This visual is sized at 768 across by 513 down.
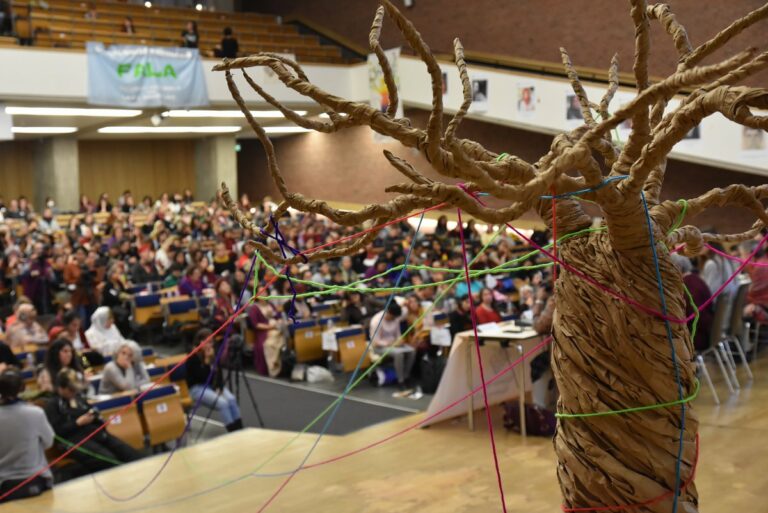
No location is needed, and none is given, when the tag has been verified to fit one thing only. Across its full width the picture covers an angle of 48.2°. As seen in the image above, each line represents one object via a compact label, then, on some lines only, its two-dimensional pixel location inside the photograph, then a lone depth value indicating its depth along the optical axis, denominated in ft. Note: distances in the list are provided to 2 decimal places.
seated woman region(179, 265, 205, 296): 36.76
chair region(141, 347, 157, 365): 27.07
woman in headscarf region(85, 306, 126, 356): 28.73
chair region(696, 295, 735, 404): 23.24
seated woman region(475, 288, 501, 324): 28.22
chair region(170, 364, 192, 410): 24.72
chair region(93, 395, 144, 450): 21.21
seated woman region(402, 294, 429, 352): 30.27
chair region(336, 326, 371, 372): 30.91
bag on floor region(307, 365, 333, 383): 30.94
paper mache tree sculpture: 6.64
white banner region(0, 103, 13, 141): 49.59
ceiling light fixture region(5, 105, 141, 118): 54.65
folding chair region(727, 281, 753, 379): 25.07
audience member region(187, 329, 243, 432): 23.84
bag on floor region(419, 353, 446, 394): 28.35
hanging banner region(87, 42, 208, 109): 51.55
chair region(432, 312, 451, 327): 31.94
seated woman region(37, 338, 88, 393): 21.07
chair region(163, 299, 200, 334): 34.53
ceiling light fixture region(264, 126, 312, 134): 71.45
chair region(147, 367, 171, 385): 24.24
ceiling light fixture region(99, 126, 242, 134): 68.13
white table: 21.52
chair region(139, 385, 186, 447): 21.98
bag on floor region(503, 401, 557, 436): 20.68
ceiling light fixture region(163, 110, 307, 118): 61.16
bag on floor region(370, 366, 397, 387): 30.14
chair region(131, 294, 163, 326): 35.09
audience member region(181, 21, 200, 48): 57.21
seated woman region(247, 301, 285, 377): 31.60
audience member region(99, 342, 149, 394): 22.98
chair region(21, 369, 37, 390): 23.72
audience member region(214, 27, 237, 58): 58.75
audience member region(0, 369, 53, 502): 17.74
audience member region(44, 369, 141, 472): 19.89
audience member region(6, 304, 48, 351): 28.12
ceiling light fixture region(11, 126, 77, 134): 61.16
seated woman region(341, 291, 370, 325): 33.40
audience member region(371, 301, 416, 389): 29.81
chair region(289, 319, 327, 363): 31.68
